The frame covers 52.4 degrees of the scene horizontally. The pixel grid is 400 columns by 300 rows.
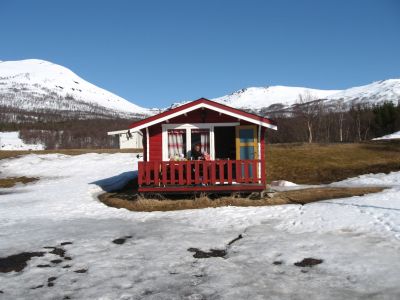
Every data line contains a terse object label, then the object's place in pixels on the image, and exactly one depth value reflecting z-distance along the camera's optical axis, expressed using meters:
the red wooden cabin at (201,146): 15.52
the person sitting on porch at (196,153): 16.59
